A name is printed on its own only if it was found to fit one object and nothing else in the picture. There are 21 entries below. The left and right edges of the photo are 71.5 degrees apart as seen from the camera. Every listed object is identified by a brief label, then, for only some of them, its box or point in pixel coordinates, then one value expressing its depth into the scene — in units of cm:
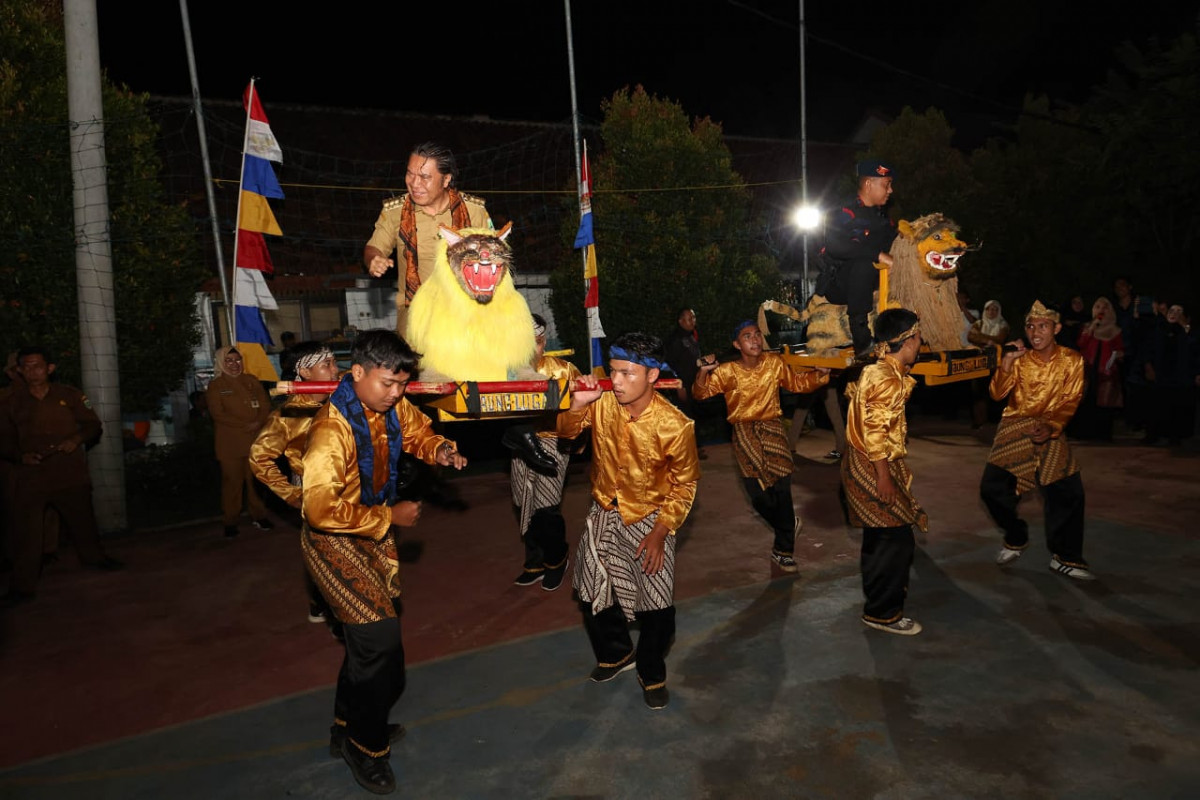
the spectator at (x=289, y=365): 550
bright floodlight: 1179
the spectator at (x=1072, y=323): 1136
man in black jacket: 510
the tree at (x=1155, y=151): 1173
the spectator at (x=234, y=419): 757
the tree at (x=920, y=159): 1928
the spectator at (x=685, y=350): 972
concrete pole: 767
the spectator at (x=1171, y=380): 993
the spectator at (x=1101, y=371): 1027
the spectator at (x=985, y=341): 532
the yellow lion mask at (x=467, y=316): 380
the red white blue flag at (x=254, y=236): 833
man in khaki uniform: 427
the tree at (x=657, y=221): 1196
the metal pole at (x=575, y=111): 1009
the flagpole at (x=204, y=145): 921
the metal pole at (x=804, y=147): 1233
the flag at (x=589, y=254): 998
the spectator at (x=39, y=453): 613
